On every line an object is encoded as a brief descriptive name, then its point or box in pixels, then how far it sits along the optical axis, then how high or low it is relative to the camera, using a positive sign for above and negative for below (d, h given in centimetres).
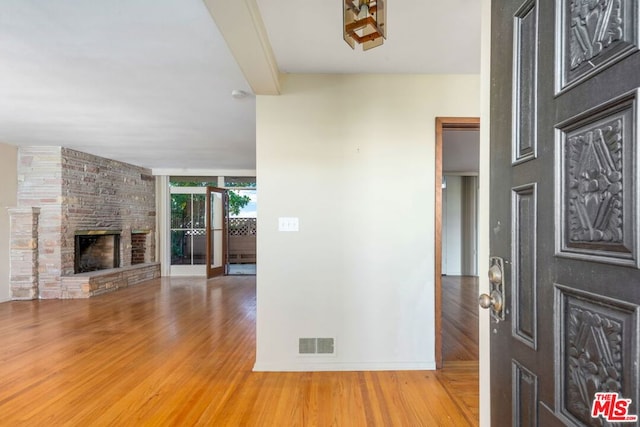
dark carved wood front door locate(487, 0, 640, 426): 52 +2
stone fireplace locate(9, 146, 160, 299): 497 -13
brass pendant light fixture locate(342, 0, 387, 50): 121 +77
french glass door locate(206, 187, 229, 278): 701 -28
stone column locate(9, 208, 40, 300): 491 -52
